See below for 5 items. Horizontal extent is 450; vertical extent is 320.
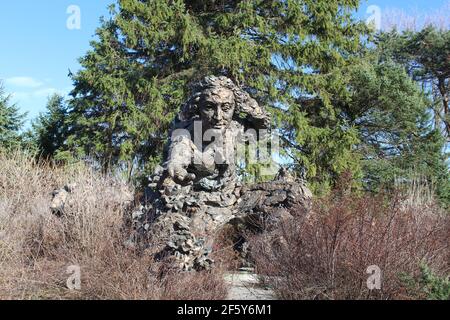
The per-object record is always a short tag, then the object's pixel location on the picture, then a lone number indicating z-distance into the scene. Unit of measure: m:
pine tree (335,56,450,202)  16.41
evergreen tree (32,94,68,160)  17.61
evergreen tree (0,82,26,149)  17.39
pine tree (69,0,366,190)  15.12
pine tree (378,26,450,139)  21.00
